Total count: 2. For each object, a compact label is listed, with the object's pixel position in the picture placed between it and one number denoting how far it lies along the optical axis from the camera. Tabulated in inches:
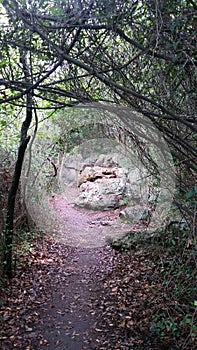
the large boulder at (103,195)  417.4
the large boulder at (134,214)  291.6
